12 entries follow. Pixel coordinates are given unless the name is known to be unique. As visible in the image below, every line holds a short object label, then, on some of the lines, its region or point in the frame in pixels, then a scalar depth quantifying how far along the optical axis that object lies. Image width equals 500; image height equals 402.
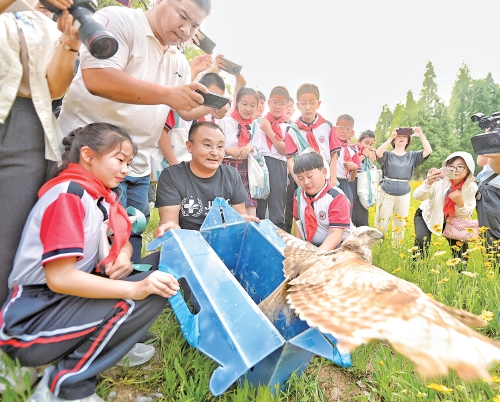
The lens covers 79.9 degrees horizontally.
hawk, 1.49
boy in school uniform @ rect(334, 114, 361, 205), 4.34
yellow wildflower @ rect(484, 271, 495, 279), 2.22
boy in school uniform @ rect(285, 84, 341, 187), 3.63
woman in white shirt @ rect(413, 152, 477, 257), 3.08
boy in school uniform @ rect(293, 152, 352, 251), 2.53
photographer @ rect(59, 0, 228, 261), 1.46
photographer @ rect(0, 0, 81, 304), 1.24
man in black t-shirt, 2.24
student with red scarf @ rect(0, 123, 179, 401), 1.10
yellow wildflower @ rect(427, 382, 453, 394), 1.03
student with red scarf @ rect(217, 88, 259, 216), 3.29
